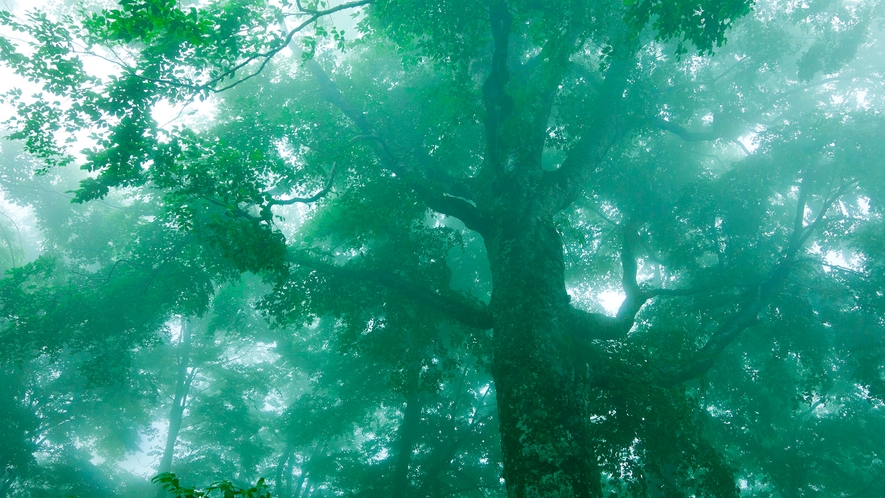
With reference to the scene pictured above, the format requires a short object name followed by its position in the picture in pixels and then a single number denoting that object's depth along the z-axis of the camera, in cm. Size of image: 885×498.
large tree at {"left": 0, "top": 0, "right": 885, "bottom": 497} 707
